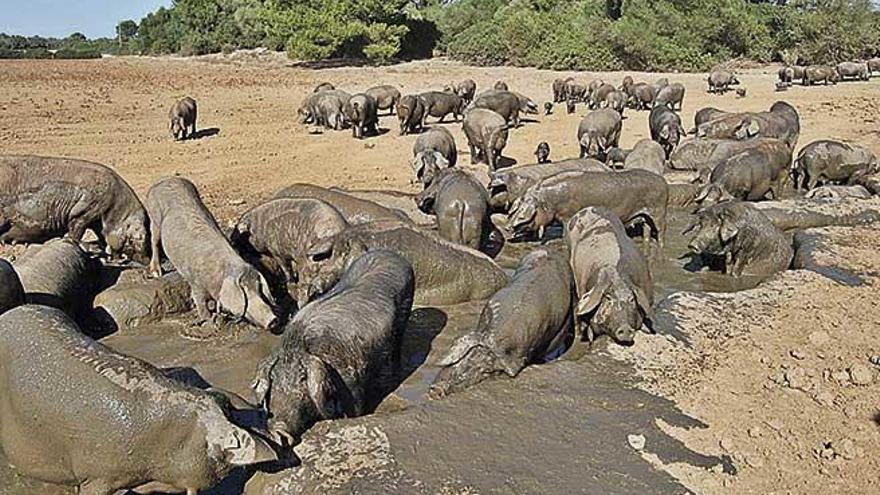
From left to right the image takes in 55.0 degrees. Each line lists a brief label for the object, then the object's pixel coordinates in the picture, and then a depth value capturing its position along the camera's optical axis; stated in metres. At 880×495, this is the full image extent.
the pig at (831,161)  14.20
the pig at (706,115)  19.72
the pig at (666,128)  17.08
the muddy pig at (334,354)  5.47
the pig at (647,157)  13.96
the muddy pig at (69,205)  9.68
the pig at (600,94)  26.53
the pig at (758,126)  17.05
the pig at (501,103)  21.06
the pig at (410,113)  21.25
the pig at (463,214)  9.73
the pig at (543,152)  16.39
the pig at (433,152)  13.12
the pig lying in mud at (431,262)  8.30
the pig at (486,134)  16.19
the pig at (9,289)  6.66
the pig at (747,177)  12.38
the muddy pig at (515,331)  6.41
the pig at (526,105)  24.59
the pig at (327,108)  22.59
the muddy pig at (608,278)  7.15
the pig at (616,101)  24.58
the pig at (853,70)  35.19
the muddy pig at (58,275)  7.47
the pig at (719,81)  30.81
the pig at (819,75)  33.22
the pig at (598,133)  17.03
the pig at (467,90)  27.56
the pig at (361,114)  21.14
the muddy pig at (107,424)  4.74
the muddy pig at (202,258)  7.54
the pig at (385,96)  25.70
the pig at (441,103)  22.78
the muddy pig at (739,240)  9.42
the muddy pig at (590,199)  10.43
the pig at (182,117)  20.25
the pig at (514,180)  11.67
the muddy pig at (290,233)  8.75
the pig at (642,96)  26.89
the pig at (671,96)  25.61
